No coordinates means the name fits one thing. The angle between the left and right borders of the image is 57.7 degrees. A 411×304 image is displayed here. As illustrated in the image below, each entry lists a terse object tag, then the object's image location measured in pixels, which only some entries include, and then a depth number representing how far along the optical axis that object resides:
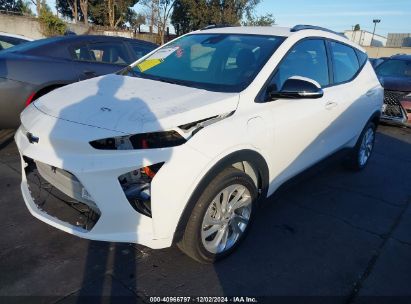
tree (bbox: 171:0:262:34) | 32.31
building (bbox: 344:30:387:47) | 52.22
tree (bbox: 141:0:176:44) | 34.61
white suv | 2.31
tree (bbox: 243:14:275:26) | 33.27
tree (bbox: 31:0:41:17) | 32.08
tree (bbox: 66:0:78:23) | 36.69
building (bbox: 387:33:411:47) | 57.65
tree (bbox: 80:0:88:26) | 34.47
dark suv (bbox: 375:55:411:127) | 7.73
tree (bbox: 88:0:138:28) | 35.56
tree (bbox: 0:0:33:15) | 44.16
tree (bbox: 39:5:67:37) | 24.31
